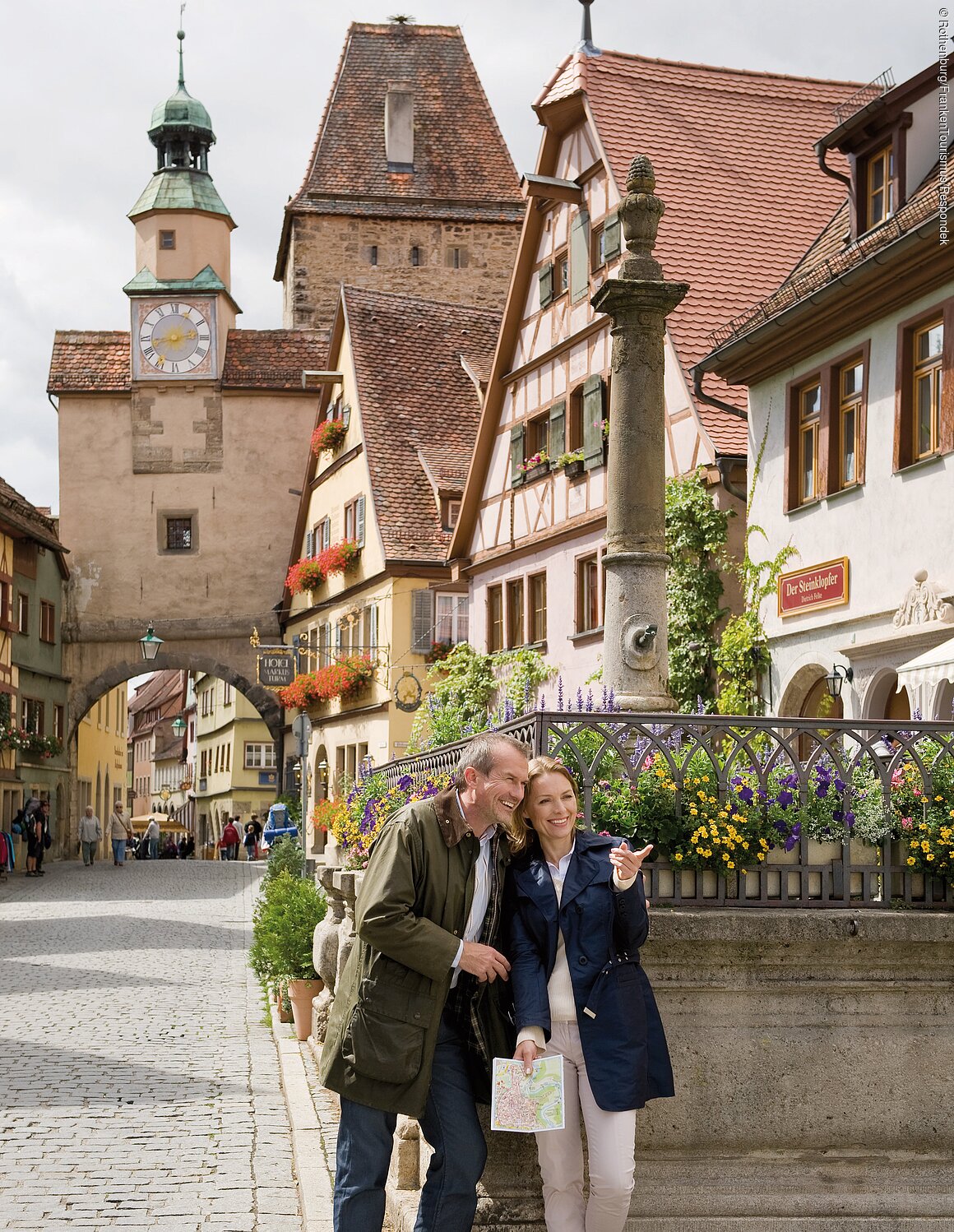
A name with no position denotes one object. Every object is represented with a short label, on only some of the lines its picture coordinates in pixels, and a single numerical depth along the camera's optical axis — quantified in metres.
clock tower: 41.50
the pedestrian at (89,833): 37.38
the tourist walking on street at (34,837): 32.94
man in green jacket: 4.98
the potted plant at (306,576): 34.94
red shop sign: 16.09
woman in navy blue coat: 5.07
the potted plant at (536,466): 23.27
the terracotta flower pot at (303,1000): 11.30
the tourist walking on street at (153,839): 52.25
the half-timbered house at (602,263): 20.67
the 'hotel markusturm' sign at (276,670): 35.91
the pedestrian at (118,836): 37.81
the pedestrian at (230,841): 47.75
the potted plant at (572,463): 21.88
